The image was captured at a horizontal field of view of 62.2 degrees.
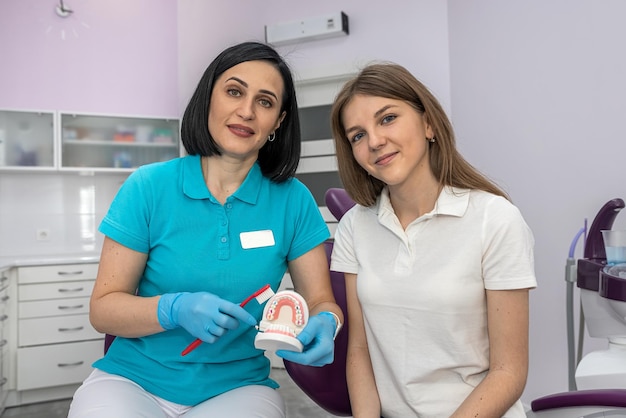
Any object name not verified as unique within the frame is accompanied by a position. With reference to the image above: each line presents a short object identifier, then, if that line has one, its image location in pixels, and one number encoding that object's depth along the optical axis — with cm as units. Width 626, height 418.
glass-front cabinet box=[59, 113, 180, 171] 365
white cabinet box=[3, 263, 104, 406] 315
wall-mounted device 369
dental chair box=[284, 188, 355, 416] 129
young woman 107
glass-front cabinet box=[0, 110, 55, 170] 347
